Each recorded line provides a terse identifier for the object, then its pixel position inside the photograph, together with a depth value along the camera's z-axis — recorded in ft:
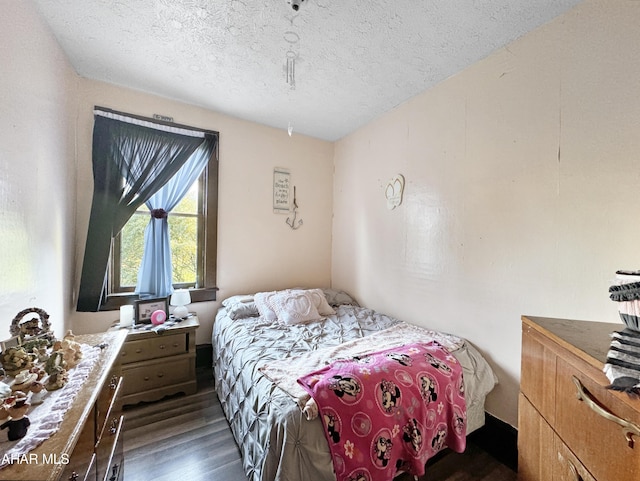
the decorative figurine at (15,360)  2.85
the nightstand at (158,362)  6.63
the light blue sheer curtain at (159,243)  7.79
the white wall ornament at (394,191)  8.11
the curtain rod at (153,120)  7.36
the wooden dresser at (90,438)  1.95
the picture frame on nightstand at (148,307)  7.20
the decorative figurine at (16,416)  2.19
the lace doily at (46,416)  2.06
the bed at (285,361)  3.62
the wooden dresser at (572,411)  1.84
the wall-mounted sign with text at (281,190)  10.11
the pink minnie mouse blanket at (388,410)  3.73
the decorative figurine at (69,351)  3.46
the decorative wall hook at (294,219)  10.46
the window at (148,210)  7.18
